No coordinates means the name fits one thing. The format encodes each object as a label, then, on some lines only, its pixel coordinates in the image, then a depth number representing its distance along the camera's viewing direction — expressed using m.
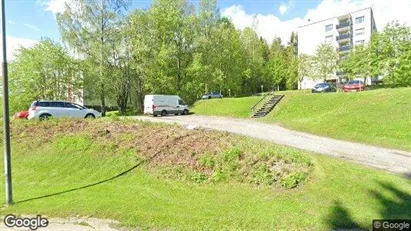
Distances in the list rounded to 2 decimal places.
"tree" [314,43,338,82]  45.25
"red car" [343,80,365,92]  37.47
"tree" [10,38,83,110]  30.70
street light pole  7.32
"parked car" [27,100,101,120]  19.03
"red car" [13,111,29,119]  20.81
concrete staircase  26.16
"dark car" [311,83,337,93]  38.16
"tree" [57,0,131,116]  31.86
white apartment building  66.41
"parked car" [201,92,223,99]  44.07
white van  28.50
